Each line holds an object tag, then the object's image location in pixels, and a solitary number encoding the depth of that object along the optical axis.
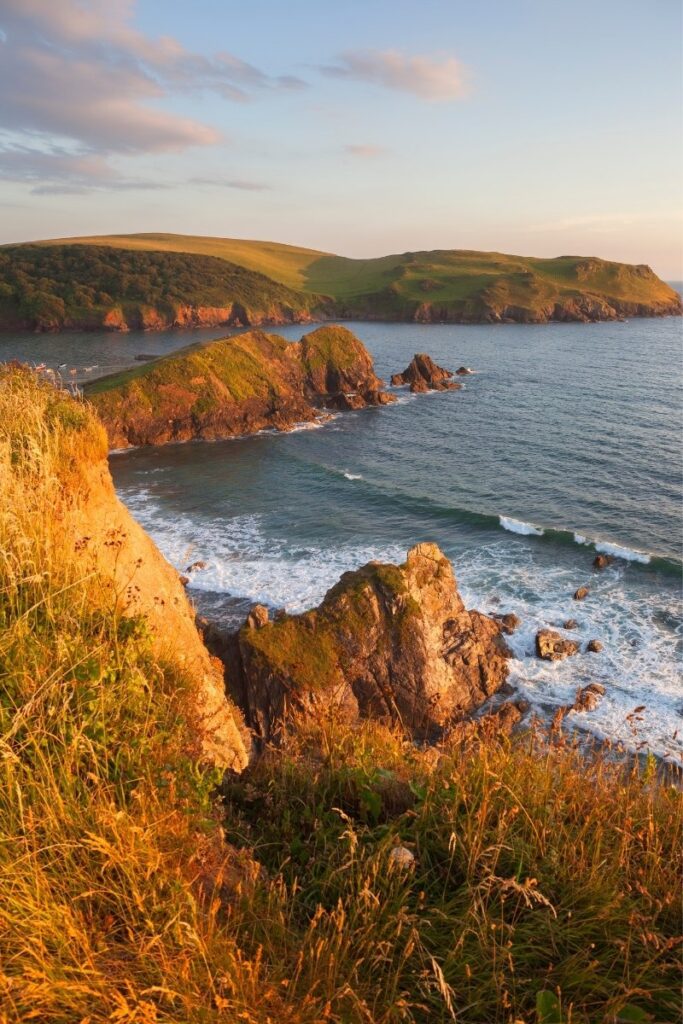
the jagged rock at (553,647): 23.66
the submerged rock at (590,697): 20.15
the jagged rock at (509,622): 25.20
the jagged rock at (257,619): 18.61
